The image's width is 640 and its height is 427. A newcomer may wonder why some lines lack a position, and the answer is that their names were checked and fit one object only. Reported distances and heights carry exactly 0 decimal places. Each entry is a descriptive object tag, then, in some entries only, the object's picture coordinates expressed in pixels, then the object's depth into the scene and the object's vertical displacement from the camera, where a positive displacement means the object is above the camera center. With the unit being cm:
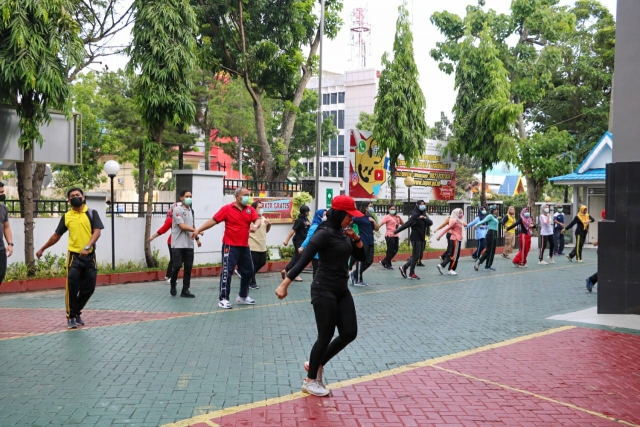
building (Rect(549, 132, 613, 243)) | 2738 +53
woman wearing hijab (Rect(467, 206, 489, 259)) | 1862 -124
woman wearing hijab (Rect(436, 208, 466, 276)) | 1622 -109
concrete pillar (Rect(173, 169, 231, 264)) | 1706 -24
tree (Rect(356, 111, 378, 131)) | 5018 +532
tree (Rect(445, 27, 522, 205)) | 2616 +332
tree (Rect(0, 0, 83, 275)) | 1260 +243
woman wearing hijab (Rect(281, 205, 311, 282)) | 1430 -78
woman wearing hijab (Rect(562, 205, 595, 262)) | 1867 -102
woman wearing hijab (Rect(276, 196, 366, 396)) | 581 -85
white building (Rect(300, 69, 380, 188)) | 7550 +1088
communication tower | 7275 +1755
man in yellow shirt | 859 -76
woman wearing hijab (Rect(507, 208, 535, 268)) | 1897 -125
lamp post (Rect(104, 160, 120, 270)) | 1512 -30
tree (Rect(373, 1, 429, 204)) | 2302 +310
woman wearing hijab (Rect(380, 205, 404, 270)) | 1789 -119
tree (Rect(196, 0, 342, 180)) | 2228 +511
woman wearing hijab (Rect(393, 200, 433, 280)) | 1537 -89
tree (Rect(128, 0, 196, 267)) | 1566 +296
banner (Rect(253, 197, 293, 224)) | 1919 -53
